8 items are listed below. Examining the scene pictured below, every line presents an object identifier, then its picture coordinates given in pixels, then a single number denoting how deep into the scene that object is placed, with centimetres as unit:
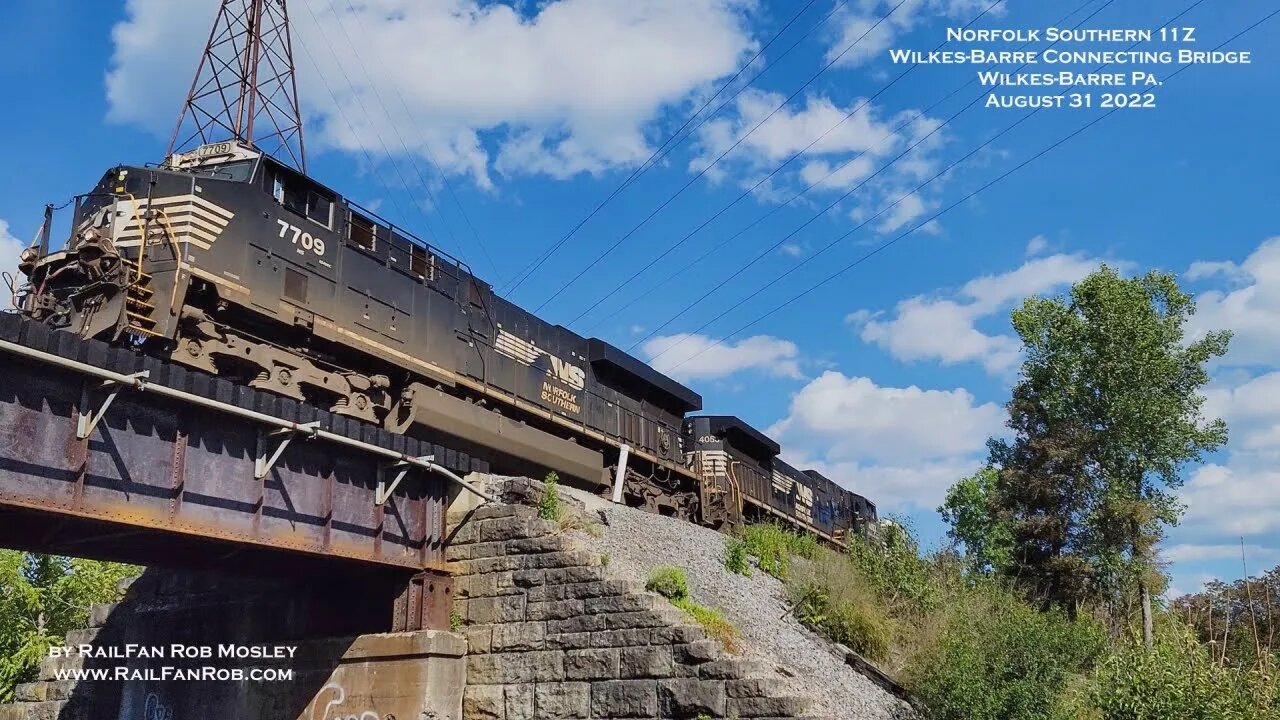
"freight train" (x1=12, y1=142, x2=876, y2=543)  1230
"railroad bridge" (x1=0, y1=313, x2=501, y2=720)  935
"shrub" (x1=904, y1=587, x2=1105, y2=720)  1293
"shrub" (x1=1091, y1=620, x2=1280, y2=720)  1176
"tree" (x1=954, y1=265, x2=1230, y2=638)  2680
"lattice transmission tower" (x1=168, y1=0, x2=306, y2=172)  2028
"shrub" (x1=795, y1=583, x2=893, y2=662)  1513
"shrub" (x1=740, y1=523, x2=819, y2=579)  1812
